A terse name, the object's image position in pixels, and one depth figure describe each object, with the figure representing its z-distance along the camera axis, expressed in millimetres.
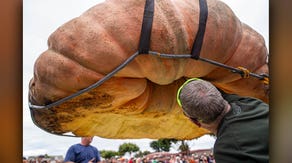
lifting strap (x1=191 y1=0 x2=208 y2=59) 1011
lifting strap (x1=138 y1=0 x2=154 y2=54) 983
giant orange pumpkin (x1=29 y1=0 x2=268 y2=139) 987
